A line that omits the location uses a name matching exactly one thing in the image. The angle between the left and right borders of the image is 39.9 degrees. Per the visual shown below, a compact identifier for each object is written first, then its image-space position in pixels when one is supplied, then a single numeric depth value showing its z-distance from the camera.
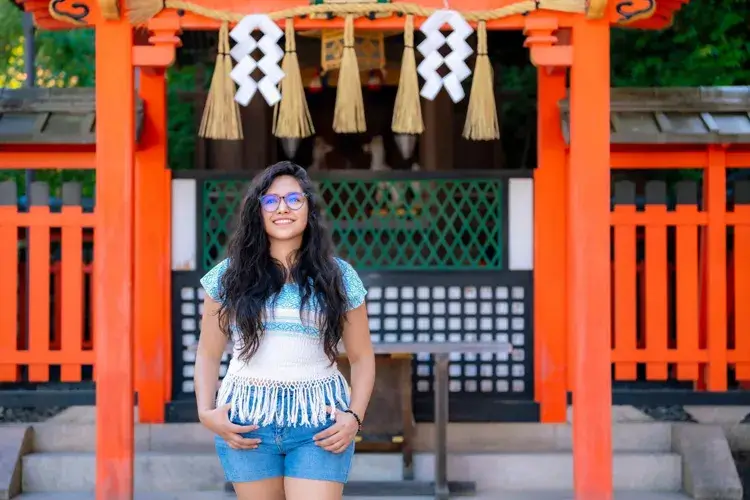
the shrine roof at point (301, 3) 6.18
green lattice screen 7.57
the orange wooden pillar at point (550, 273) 7.56
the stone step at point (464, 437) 7.38
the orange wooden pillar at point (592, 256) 6.25
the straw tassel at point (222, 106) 5.99
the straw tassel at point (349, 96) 5.94
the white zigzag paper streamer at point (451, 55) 6.06
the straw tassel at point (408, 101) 5.94
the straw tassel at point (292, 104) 5.97
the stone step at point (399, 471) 7.10
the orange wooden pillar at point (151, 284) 7.55
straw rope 6.13
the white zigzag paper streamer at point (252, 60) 6.02
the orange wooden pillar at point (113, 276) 6.27
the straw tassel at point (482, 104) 5.98
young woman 3.60
